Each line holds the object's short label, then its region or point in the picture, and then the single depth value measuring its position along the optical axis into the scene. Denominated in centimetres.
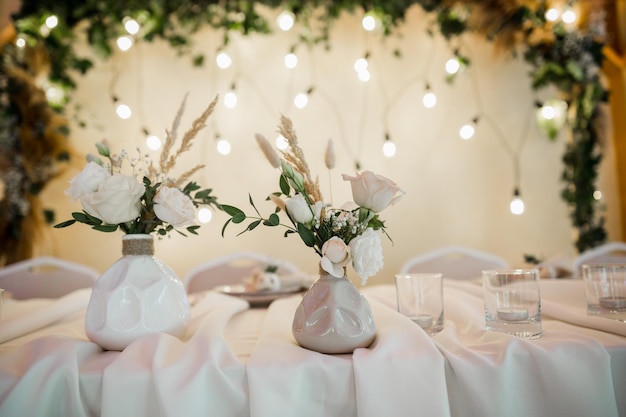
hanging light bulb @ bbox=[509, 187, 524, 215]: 300
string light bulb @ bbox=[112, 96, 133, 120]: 291
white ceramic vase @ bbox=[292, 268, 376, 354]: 91
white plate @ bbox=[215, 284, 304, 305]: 164
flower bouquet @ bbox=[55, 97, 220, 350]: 98
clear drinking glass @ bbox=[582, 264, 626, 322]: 109
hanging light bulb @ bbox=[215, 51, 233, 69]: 318
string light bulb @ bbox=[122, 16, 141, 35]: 313
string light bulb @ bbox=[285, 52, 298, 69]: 321
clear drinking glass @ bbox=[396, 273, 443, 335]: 107
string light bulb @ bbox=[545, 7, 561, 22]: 333
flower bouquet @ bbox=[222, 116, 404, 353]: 91
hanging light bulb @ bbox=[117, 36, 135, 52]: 303
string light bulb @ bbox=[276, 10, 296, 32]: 317
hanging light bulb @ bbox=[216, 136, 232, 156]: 314
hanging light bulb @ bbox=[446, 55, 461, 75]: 332
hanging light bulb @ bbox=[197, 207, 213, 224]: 265
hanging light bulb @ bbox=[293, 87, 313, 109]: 323
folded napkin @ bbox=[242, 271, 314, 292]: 174
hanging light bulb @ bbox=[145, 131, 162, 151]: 298
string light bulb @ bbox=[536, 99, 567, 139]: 336
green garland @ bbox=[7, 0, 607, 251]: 326
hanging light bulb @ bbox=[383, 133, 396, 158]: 316
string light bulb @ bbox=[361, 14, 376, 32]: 326
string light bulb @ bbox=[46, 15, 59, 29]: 319
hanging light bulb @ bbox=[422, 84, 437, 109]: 319
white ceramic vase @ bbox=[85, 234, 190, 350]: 98
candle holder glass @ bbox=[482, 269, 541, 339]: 98
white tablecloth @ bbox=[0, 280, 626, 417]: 82
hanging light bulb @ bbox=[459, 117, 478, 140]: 308
